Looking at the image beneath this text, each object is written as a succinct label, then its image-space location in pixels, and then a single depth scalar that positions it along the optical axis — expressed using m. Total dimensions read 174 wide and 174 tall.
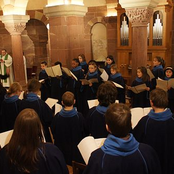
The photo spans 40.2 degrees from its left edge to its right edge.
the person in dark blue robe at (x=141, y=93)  5.49
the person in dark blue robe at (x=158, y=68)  6.39
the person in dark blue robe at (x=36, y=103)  3.96
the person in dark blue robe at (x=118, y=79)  5.96
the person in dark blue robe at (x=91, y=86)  6.23
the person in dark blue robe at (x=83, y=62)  7.34
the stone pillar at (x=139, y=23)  5.78
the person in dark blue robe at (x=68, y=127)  3.52
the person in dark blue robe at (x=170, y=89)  5.31
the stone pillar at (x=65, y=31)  6.95
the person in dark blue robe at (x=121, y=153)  1.78
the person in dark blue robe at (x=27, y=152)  1.89
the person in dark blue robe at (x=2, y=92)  4.96
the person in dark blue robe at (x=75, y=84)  6.66
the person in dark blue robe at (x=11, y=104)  4.26
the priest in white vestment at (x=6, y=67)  9.95
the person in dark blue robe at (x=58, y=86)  6.91
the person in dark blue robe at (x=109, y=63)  6.85
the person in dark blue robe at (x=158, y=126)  2.79
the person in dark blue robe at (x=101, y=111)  3.22
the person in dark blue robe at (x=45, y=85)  7.25
